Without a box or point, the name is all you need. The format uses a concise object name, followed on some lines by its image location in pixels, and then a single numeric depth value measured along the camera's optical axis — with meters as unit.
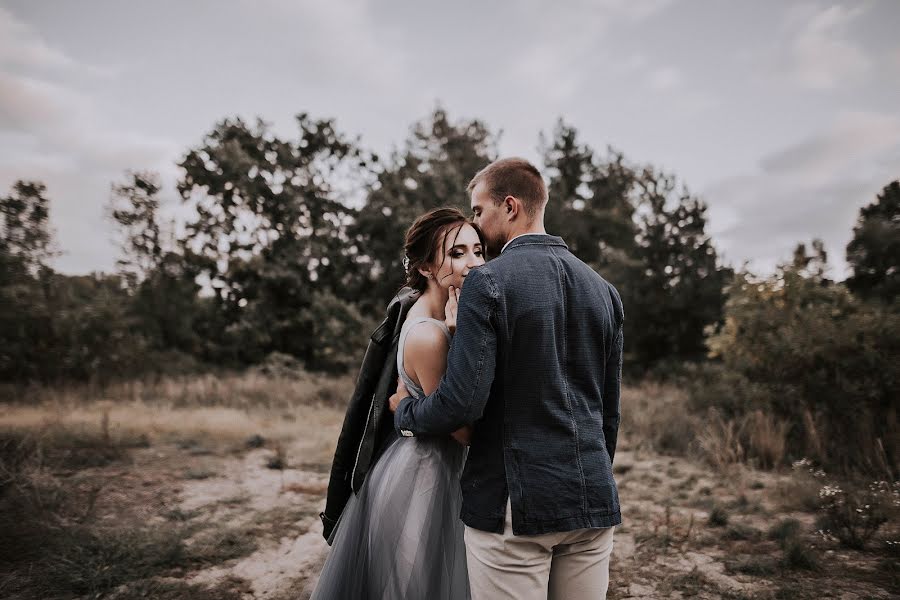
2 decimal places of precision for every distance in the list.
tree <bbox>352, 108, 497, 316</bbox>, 20.77
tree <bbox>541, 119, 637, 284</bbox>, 22.94
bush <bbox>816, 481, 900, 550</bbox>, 4.48
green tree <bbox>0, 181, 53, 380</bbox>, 11.36
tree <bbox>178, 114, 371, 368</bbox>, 21.14
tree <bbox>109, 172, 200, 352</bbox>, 20.41
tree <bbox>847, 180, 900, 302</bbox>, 19.23
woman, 2.13
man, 1.64
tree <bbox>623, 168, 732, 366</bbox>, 20.25
